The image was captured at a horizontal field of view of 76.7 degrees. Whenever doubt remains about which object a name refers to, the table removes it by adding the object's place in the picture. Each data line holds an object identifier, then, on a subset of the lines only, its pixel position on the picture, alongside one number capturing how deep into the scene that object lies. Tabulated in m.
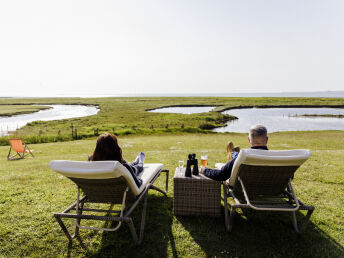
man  4.26
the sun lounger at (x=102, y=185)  3.33
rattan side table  4.41
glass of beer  5.05
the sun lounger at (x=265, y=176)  3.62
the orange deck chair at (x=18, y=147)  12.30
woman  3.95
